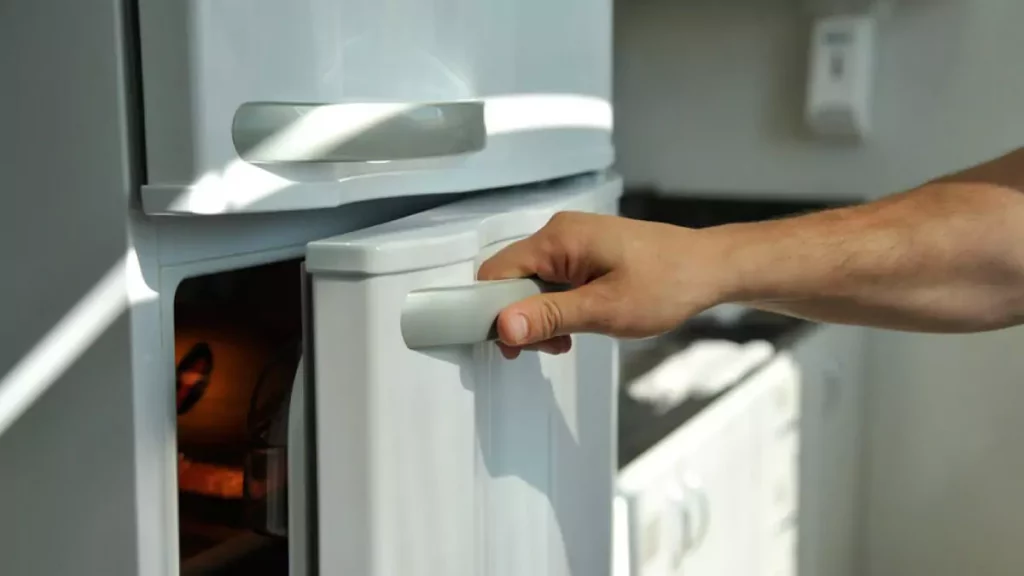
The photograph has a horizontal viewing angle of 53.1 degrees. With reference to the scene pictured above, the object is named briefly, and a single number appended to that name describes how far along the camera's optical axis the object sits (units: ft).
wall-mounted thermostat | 4.78
